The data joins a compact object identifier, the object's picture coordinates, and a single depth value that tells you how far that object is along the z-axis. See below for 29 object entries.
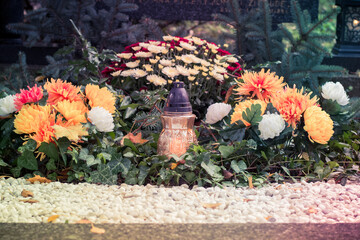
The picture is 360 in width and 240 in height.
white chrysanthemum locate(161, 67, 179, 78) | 2.78
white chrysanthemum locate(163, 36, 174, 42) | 3.08
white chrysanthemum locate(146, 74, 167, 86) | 2.75
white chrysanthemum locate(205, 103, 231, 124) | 2.32
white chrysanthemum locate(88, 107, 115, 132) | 2.18
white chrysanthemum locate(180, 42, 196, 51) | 2.97
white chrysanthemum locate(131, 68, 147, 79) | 2.82
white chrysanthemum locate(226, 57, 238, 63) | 3.00
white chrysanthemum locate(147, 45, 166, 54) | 2.87
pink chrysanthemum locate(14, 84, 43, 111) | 2.33
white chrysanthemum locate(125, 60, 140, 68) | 2.91
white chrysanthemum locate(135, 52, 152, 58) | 2.89
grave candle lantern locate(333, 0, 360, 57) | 4.69
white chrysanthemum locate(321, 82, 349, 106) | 2.42
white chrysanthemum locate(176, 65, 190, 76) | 2.80
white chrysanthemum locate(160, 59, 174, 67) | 2.86
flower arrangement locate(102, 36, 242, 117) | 2.86
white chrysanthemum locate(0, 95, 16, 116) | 2.38
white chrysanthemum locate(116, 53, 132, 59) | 2.98
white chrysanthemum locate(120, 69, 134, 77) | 2.86
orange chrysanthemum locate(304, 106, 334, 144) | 2.16
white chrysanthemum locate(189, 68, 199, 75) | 2.80
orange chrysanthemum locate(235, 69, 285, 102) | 2.37
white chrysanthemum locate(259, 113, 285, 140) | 2.12
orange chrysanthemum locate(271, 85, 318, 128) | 2.19
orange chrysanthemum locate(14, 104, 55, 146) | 2.14
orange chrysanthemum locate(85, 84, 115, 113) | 2.33
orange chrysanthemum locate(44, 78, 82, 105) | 2.31
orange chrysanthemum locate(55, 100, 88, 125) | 2.16
